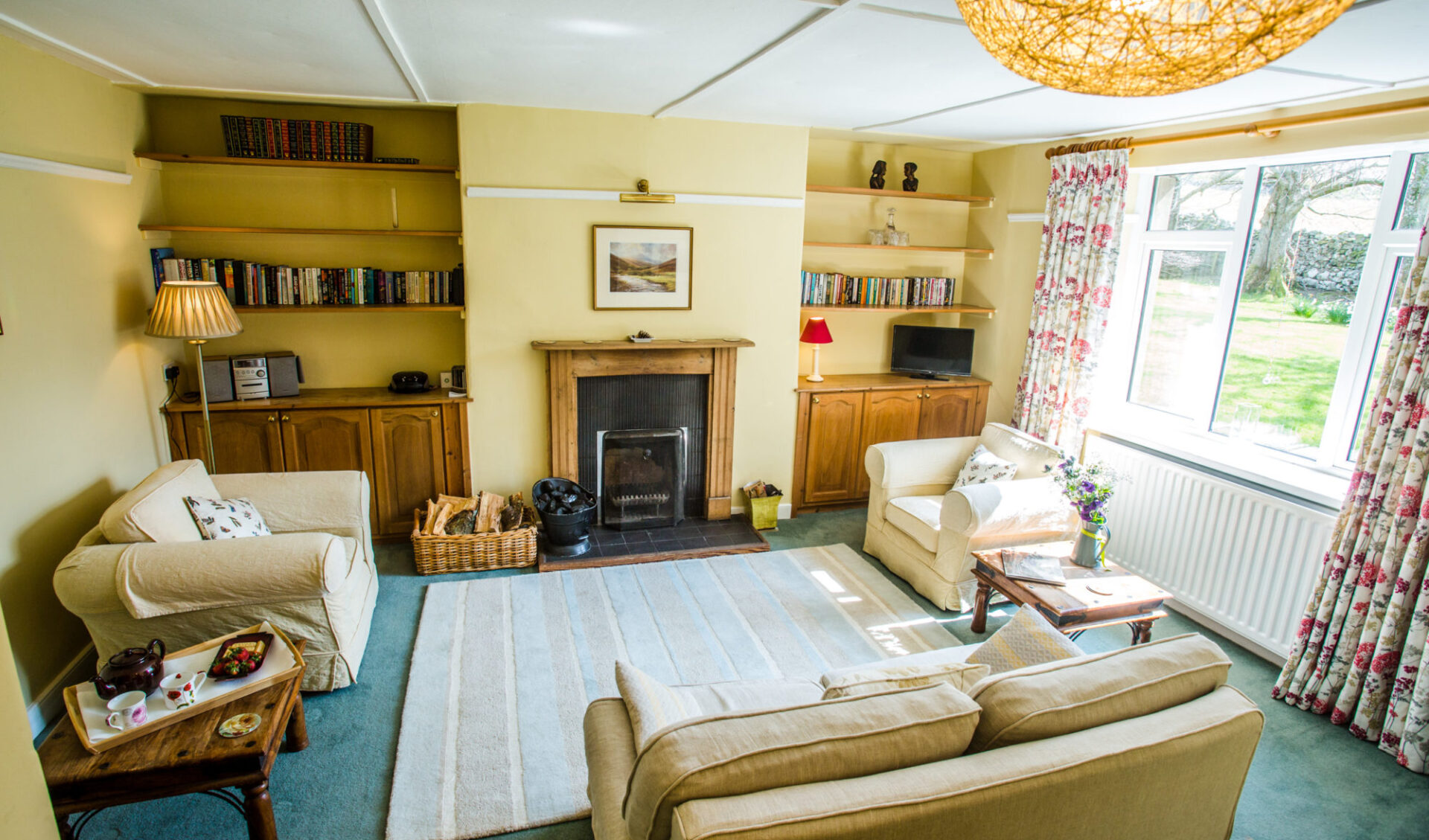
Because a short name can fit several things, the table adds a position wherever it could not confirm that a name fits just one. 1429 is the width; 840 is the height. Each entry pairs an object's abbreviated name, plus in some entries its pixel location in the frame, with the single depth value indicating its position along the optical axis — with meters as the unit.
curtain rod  2.74
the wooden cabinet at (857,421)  4.77
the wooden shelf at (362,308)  3.95
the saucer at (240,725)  2.03
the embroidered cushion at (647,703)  1.76
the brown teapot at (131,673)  2.06
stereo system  3.89
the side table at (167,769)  1.86
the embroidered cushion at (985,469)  3.92
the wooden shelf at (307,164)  3.73
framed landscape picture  4.23
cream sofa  1.32
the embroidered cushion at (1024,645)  2.12
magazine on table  3.08
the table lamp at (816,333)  4.72
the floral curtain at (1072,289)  3.99
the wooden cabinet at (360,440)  3.91
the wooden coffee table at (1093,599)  2.88
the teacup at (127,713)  1.98
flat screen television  5.05
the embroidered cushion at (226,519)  2.88
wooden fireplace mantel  4.20
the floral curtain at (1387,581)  2.59
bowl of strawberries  2.23
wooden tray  1.95
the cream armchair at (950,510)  3.55
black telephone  4.25
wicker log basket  3.87
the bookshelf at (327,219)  3.97
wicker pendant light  0.98
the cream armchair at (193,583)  2.46
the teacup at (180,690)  2.09
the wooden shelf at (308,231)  3.69
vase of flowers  3.18
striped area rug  2.38
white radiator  3.11
